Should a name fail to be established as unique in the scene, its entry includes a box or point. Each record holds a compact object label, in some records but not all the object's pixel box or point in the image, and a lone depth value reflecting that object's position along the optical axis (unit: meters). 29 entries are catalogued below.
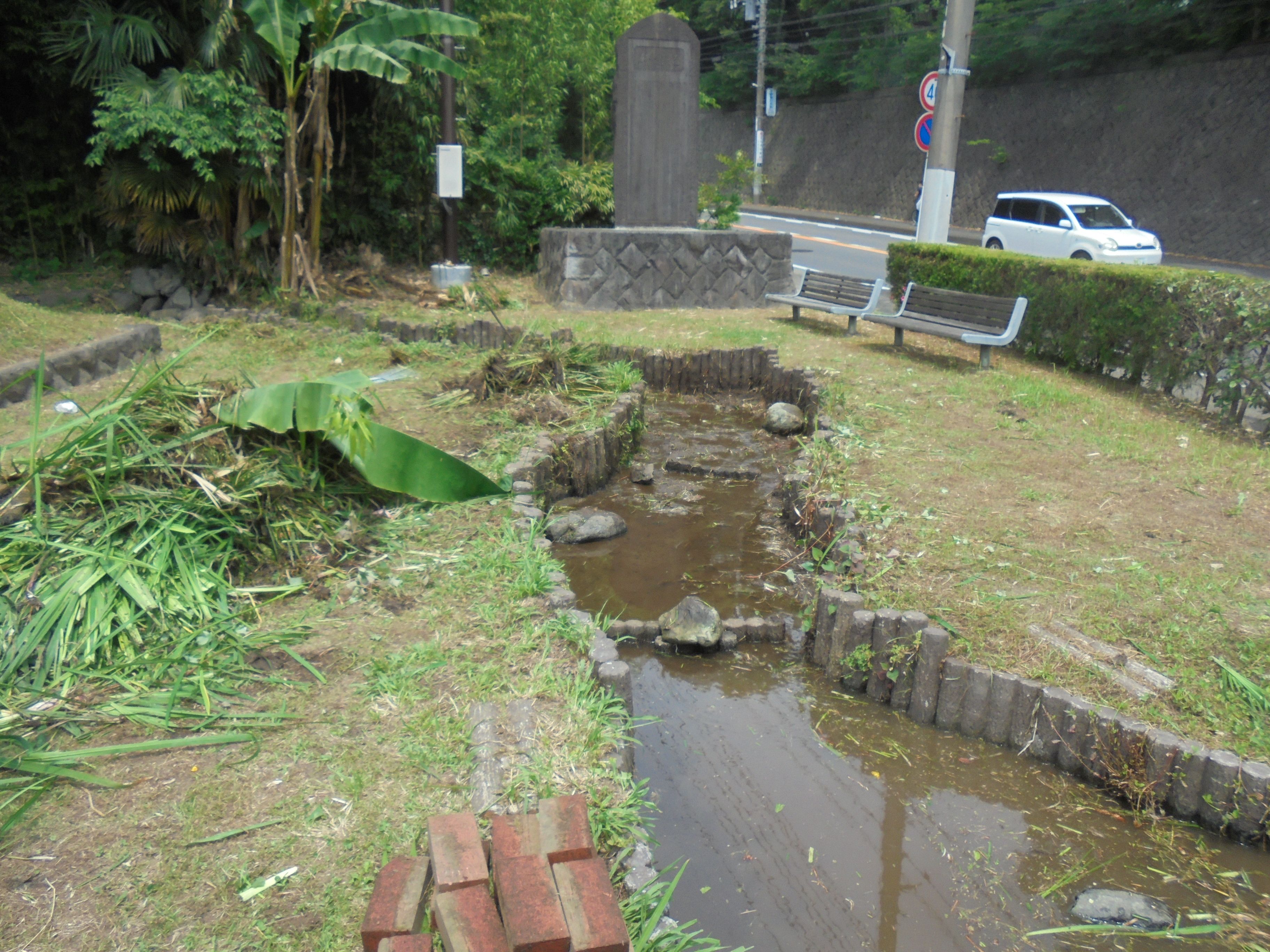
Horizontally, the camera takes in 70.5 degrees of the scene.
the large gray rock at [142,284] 11.16
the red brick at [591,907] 2.25
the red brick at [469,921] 2.25
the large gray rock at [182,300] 11.11
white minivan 15.78
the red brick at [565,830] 2.55
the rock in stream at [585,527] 5.98
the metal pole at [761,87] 31.70
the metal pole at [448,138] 11.65
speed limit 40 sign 12.31
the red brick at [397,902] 2.28
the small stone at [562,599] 4.18
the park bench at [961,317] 8.52
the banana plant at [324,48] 9.56
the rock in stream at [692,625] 4.73
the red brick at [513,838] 2.52
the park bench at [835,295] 10.30
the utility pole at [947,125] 11.12
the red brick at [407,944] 2.21
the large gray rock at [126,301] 10.91
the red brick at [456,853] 2.45
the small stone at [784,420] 8.01
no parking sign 13.48
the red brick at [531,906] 2.21
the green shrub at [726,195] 13.18
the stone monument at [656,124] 11.95
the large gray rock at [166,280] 11.27
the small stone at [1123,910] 3.05
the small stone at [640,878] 2.67
